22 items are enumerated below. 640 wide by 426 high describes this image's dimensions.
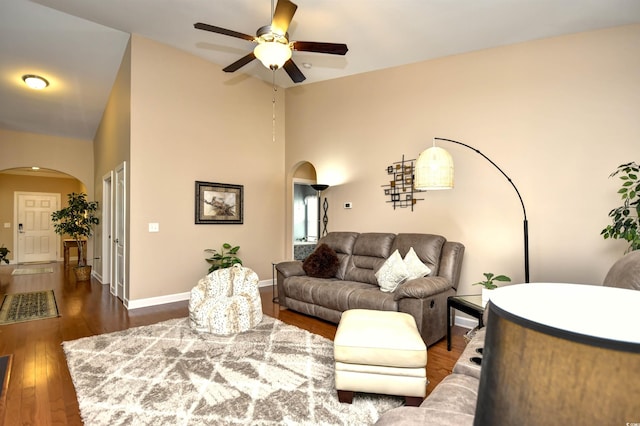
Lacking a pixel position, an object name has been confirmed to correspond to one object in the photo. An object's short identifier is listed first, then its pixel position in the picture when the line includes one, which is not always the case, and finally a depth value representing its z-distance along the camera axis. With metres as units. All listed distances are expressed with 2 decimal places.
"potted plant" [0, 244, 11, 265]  6.64
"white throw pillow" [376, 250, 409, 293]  3.54
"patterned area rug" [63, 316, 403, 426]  2.04
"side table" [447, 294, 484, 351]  2.79
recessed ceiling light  5.25
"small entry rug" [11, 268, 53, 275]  7.44
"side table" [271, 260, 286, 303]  4.73
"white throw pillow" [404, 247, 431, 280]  3.51
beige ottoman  2.05
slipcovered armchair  3.41
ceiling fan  2.78
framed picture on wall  5.10
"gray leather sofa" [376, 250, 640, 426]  1.08
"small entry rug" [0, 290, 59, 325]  4.07
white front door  9.21
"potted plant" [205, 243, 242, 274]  5.07
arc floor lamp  3.44
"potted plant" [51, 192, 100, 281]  6.49
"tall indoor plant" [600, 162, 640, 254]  2.57
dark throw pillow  4.27
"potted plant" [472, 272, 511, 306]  2.92
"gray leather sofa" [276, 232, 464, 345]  3.11
